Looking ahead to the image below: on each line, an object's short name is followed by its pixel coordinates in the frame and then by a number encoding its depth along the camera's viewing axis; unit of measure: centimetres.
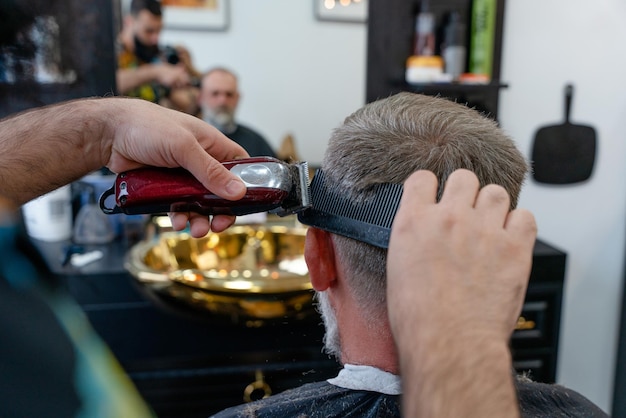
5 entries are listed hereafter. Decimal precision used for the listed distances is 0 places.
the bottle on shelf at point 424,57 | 219
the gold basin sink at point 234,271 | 165
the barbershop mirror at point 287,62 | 198
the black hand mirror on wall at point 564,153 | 241
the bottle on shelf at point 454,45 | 219
